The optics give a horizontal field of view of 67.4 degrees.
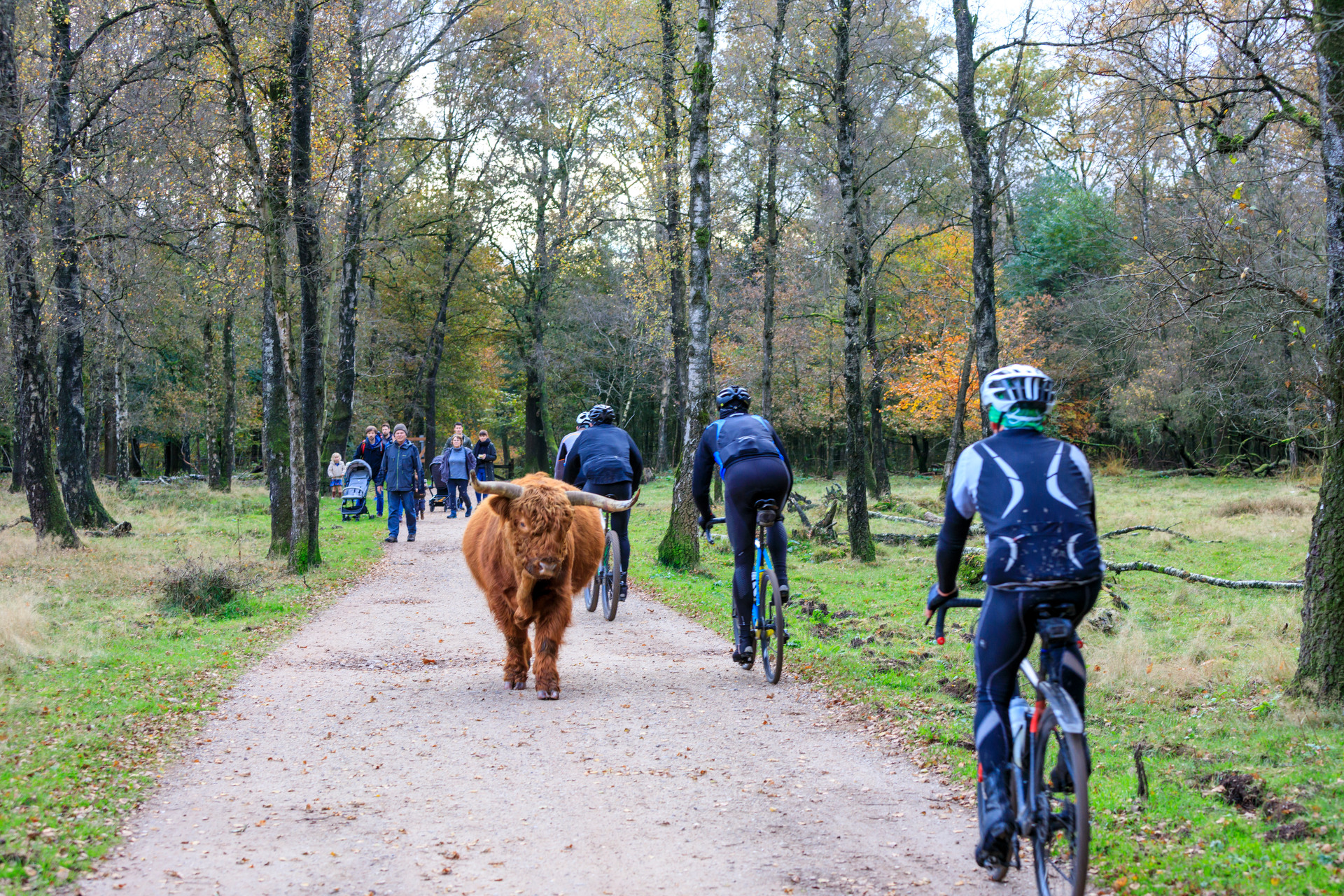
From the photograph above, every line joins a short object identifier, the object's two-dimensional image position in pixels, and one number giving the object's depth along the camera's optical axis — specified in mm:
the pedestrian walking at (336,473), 29719
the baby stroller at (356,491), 24500
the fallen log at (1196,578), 10977
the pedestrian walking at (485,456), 23812
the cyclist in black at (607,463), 11078
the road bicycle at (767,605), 7820
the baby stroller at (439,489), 28614
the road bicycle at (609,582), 11305
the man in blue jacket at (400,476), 18906
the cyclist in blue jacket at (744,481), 7844
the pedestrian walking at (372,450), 23438
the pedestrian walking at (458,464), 22594
